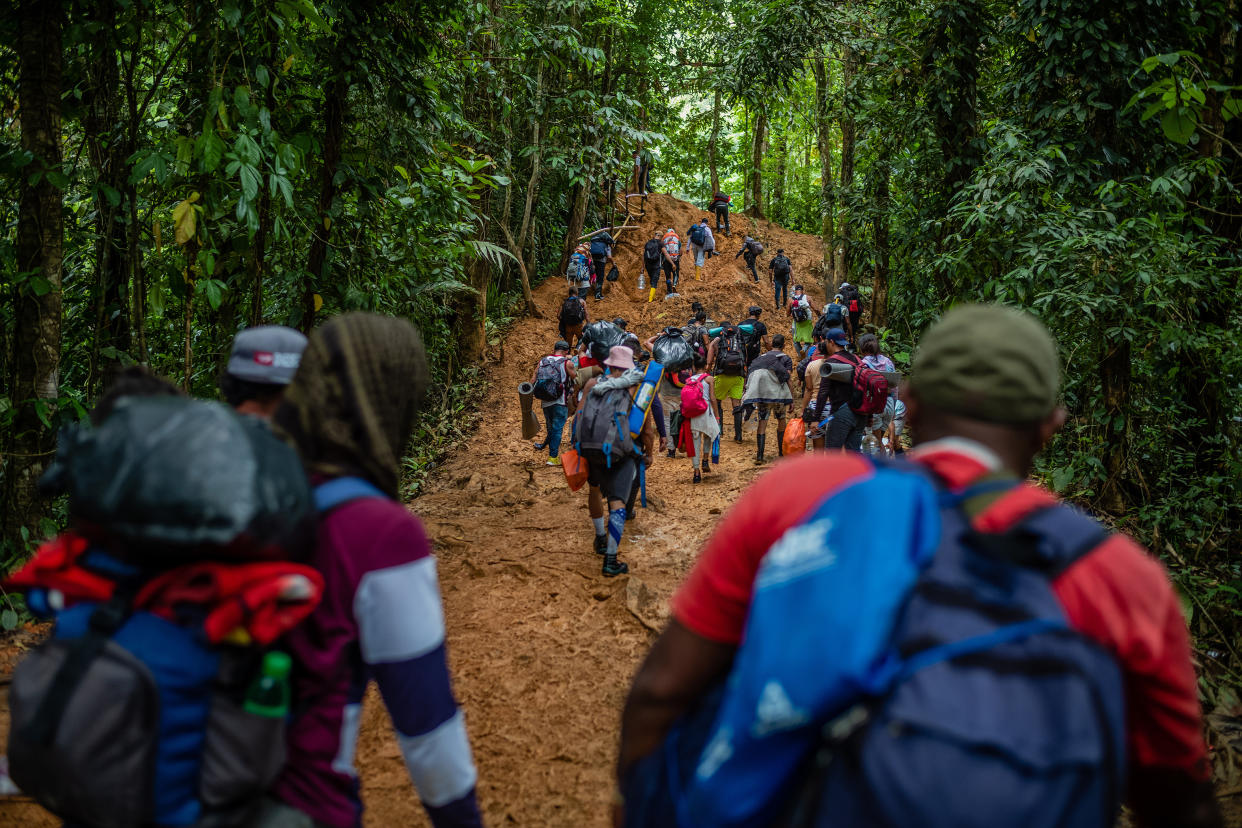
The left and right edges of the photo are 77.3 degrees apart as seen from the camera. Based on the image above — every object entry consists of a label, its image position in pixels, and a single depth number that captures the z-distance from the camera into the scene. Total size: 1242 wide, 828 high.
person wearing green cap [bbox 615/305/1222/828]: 1.02
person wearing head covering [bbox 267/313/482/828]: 1.61
